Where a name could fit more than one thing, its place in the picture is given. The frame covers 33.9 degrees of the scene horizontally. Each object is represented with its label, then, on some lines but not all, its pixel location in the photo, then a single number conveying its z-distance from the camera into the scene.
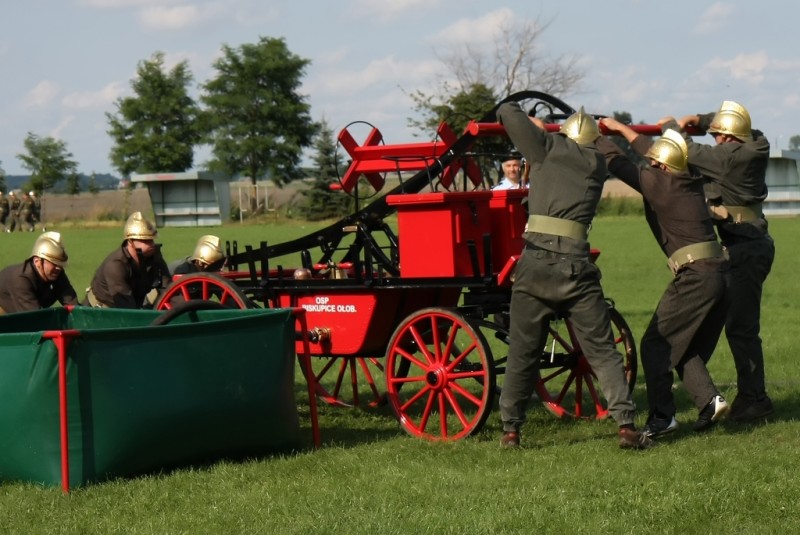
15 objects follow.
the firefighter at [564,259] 7.79
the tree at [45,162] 91.50
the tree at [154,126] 78.94
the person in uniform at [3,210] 53.59
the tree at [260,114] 75.69
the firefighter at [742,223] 9.09
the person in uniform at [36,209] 54.31
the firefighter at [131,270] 10.16
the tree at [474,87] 51.94
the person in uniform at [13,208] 53.53
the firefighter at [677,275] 8.40
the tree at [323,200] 56.57
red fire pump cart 8.57
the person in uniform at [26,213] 53.38
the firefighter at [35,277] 9.72
